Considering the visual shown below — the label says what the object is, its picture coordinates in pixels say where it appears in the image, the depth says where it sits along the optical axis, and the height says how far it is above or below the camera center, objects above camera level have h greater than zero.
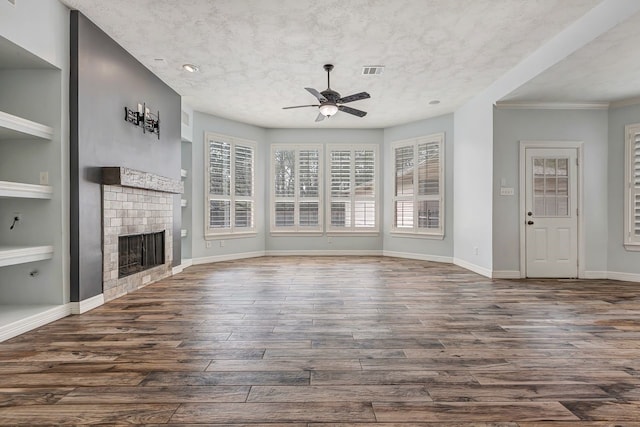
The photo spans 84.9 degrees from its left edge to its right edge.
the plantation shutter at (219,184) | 7.11 +0.56
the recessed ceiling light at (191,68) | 4.70 +1.96
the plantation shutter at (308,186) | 8.25 +0.59
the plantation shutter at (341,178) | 8.26 +0.78
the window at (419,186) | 7.23 +0.54
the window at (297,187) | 8.24 +0.57
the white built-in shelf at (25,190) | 2.83 +0.18
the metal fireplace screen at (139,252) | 4.45 -0.58
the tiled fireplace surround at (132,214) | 3.93 -0.04
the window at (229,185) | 7.07 +0.55
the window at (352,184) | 8.26 +0.64
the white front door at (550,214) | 5.48 -0.05
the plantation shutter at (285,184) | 8.24 +0.64
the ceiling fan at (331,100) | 4.59 +1.49
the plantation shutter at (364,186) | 8.27 +0.59
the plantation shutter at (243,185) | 7.62 +0.57
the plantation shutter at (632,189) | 5.24 +0.33
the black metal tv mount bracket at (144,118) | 4.44 +1.25
